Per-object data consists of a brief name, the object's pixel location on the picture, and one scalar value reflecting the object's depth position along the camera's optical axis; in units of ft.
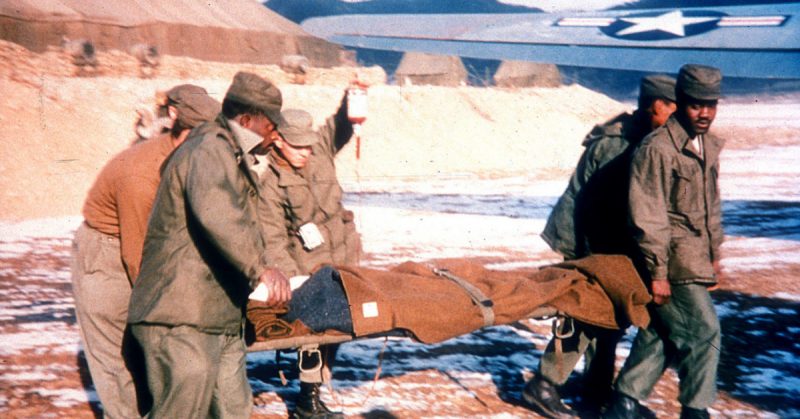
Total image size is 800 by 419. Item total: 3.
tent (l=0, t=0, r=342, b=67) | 82.79
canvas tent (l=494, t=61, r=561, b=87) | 110.63
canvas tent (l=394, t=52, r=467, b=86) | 104.88
